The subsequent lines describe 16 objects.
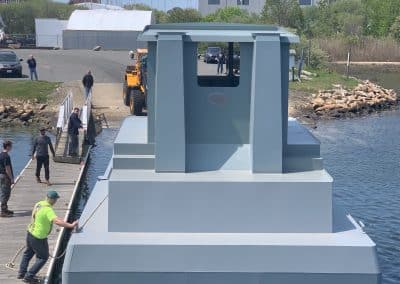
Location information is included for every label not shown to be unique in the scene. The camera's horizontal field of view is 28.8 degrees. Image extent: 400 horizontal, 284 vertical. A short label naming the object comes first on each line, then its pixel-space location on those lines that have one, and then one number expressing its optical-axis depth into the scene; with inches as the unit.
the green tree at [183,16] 3248.0
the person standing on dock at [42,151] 741.9
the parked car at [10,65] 1662.2
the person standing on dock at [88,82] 1306.6
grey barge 410.0
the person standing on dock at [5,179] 618.5
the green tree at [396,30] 3208.7
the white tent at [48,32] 2974.9
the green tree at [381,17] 3437.5
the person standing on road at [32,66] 1570.5
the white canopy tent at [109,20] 2817.4
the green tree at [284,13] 3051.2
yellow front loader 1267.2
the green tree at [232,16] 3009.4
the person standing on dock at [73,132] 890.7
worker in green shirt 461.1
